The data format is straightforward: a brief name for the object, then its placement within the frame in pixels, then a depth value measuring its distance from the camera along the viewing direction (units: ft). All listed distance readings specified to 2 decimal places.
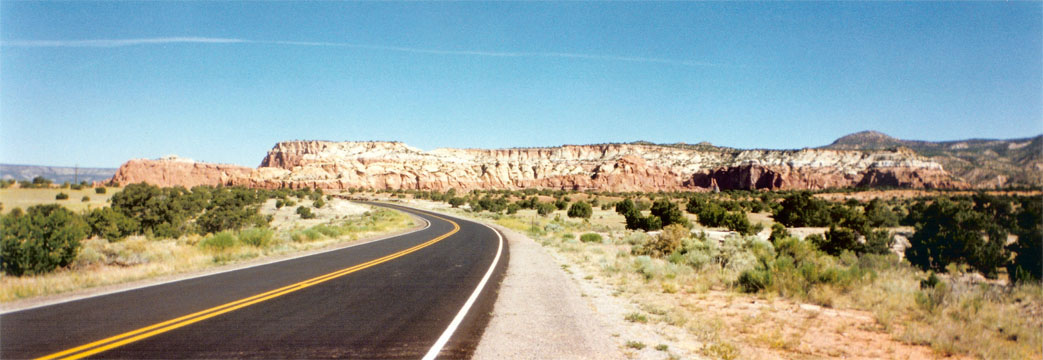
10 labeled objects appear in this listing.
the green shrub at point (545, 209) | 183.53
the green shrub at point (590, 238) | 82.17
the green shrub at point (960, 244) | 59.36
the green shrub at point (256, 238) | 58.08
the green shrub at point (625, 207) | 131.57
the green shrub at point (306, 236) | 70.95
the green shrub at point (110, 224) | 77.84
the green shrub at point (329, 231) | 81.25
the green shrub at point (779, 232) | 77.64
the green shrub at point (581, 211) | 160.09
